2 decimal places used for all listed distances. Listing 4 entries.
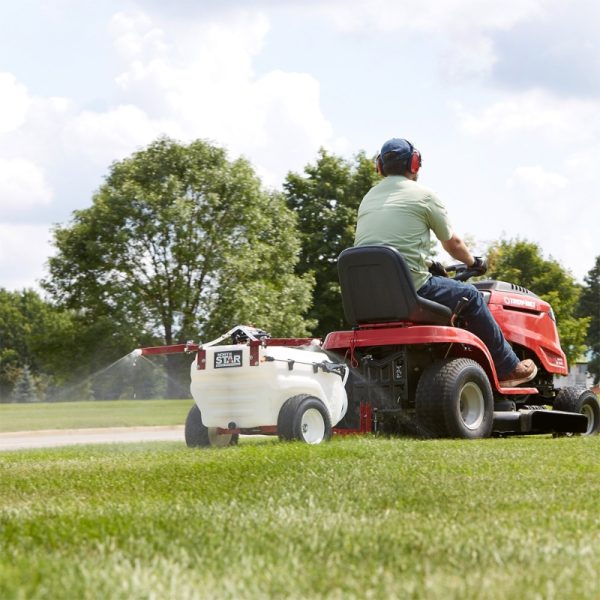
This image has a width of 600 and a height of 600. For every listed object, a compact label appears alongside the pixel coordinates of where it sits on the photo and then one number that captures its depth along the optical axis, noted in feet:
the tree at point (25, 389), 262.47
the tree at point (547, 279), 174.91
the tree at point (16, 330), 292.40
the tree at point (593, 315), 313.32
